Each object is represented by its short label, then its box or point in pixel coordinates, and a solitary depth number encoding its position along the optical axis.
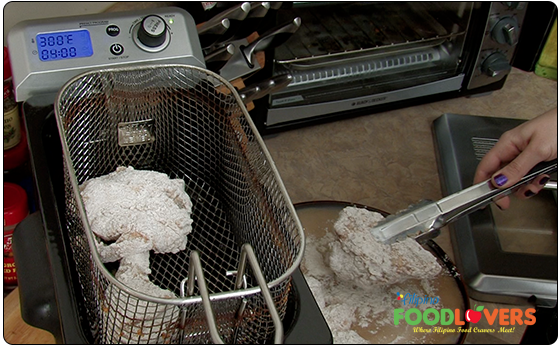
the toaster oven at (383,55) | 0.86
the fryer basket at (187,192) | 0.42
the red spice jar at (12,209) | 0.65
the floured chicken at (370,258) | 0.62
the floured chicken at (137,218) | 0.50
